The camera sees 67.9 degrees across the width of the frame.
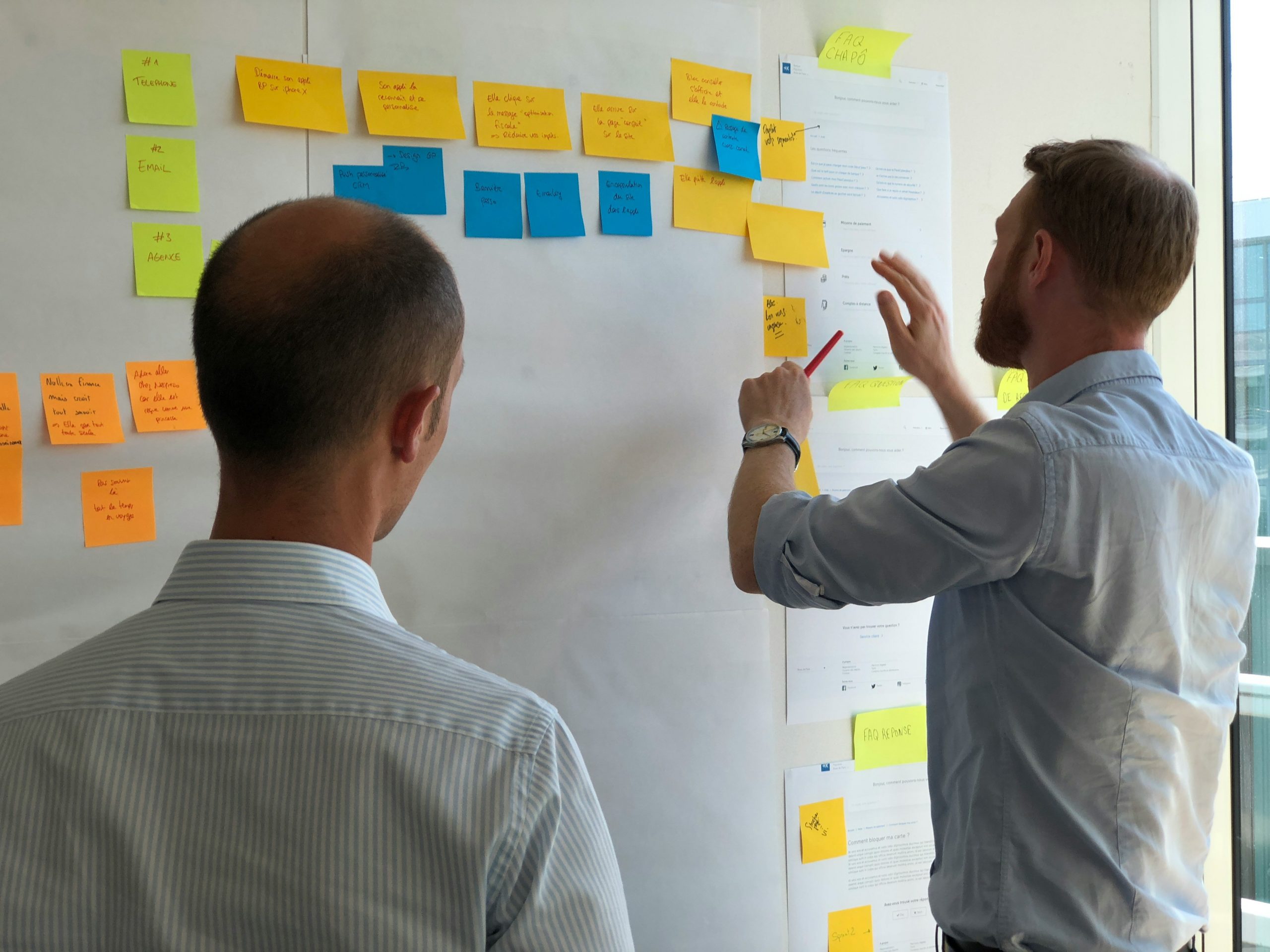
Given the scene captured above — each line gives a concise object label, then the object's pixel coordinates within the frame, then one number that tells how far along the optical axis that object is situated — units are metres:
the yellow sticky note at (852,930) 1.54
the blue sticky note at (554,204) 1.34
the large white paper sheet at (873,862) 1.51
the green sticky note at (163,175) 1.16
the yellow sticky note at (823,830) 1.51
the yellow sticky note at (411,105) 1.26
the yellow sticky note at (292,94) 1.20
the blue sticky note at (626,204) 1.39
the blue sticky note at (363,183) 1.25
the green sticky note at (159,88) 1.15
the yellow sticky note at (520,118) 1.32
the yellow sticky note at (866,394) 1.55
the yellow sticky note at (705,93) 1.43
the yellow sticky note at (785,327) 1.50
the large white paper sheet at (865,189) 1.53
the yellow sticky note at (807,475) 1.52
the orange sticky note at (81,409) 1.13
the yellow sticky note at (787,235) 1.48
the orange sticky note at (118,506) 1.15
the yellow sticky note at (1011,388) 1.68
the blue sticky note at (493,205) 1.31
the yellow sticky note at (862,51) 1.53
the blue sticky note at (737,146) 1.45
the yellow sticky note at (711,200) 1.43
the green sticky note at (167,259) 1.17
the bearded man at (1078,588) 1.03
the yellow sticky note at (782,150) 1.49
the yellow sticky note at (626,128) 1.38
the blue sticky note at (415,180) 1.27
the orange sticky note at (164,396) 1.17
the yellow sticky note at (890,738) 1.56
